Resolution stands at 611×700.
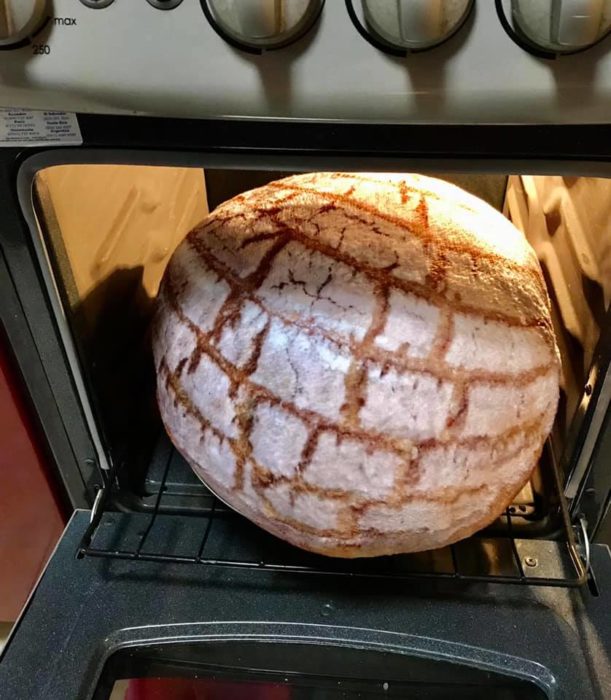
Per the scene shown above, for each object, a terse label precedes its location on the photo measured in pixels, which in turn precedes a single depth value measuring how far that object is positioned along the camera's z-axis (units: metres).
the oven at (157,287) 0.45
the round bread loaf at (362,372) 0.64
